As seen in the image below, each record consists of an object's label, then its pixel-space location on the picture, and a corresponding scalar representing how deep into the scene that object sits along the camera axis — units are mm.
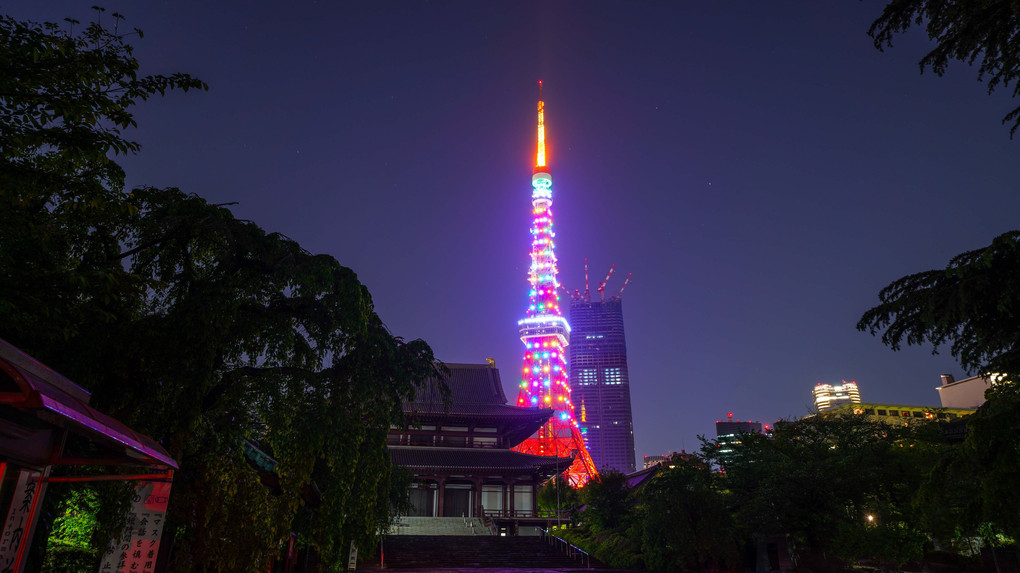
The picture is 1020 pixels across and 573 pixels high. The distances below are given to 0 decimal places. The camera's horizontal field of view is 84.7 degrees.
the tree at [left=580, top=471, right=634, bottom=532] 29234
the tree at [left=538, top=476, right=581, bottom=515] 52406
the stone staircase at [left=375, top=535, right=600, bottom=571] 24469
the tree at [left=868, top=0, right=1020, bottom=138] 5969
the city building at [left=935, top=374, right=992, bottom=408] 68875
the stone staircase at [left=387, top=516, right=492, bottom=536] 31125
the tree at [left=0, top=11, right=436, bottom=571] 5422
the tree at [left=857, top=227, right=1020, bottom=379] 5684
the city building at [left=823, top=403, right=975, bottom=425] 90125
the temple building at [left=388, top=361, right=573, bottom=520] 36625
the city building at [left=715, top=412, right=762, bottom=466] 104088
